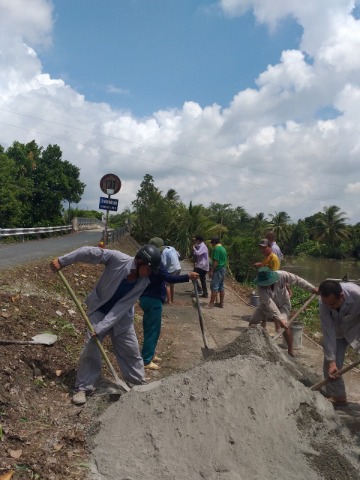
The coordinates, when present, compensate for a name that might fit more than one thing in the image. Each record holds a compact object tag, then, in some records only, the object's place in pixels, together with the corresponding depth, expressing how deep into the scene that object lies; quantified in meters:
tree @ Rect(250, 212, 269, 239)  60.18
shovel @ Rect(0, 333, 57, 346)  4.88
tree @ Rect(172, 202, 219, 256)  24.06
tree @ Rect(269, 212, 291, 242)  64.88
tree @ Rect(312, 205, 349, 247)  64.62
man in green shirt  10.48
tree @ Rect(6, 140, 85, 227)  36.53
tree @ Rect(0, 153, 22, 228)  27.97
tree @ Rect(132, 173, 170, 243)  24.81
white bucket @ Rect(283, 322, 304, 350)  7.36
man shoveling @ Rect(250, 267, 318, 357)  6.62
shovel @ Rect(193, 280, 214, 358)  5.96
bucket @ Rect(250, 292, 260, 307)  11.13
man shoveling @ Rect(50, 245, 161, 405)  4.53
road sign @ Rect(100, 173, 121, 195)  11.41
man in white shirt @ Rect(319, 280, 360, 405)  4.54
